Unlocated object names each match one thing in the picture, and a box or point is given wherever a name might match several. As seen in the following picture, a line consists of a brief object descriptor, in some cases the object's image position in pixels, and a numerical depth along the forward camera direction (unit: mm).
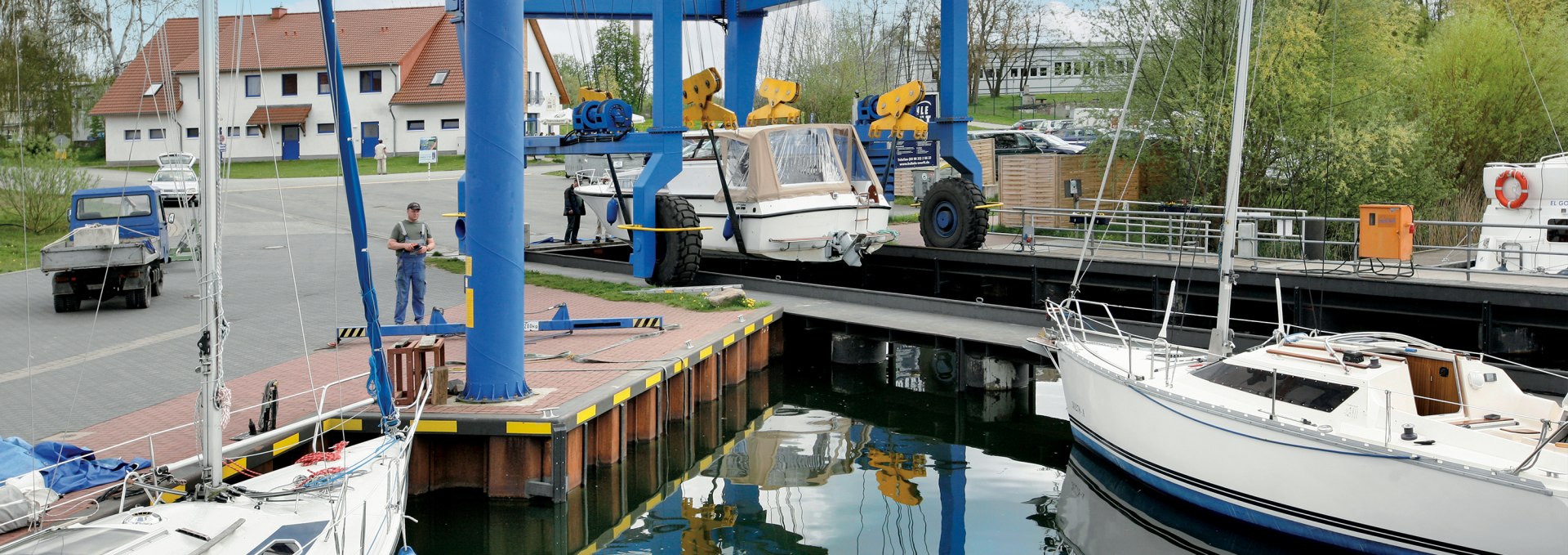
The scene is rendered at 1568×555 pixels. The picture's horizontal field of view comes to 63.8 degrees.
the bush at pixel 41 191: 26547
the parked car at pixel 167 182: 26016
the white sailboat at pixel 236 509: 7172
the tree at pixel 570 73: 74425
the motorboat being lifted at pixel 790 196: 19031
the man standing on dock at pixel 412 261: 15297
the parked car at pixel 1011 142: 37562
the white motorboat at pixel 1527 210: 17156
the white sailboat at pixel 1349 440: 9328
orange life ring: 17656
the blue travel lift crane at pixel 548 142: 11344
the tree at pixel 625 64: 54244
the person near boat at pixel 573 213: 25109
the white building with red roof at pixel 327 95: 51719
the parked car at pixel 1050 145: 38397
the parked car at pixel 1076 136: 43688
